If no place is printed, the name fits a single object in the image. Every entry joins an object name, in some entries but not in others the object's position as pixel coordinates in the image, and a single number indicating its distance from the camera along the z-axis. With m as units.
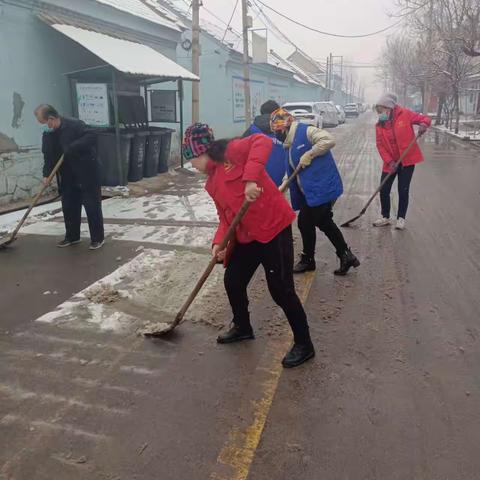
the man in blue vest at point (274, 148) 4.85
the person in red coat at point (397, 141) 5.94
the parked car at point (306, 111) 23.12
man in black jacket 5.44
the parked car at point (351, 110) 53.19
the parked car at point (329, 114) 29.28
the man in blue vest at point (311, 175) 4.25
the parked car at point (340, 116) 34.38
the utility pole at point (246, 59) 18.19
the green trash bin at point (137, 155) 9.77
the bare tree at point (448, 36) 17.34
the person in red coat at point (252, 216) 2.81
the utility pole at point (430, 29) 21.53
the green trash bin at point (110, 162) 9.07
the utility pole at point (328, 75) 61.36
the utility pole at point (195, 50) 12.16
